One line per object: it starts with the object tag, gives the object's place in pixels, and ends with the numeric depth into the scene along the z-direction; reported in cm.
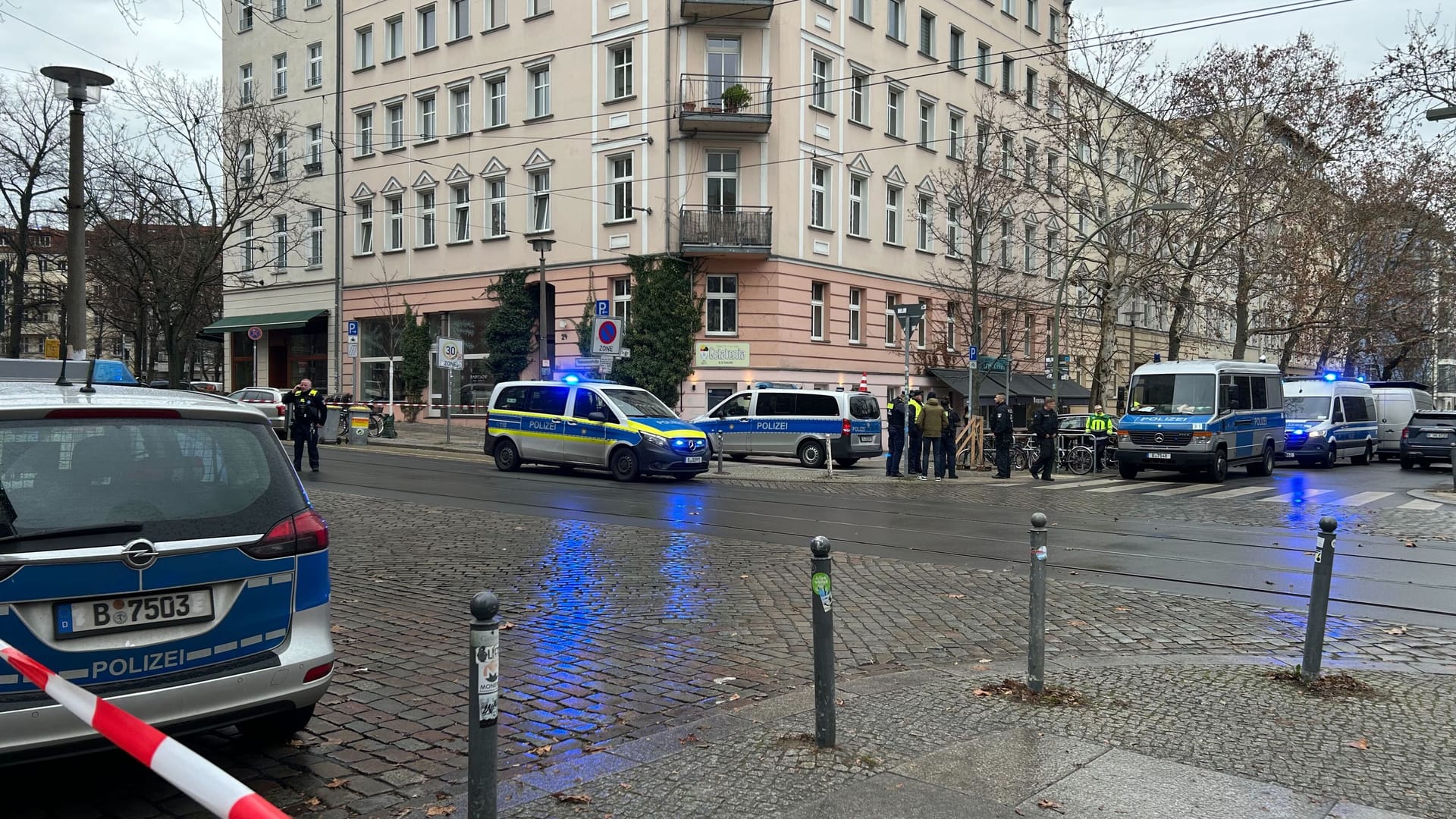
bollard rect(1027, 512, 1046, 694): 548
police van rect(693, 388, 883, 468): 2438
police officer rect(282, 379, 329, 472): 1912
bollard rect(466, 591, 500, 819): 324
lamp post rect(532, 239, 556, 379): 2759
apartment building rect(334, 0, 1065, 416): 3109
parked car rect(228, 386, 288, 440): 2911
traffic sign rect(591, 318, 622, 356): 2484
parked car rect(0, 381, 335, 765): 360
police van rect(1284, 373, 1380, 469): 3052
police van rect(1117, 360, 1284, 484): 2247
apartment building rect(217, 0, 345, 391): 4069
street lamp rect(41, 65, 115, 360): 1441
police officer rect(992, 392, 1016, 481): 2264
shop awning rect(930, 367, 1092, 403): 3650
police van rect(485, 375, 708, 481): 1967
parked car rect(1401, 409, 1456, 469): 2827
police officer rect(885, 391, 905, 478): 2275
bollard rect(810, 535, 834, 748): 465
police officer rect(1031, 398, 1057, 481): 2248
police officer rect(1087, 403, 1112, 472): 2555
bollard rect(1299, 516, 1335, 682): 589
